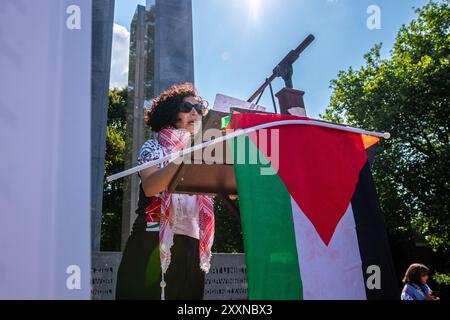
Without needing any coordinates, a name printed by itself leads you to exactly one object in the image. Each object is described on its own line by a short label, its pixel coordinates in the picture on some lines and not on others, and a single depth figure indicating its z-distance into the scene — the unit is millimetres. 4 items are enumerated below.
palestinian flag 1486
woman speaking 2318
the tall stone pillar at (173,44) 8055
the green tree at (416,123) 15188
